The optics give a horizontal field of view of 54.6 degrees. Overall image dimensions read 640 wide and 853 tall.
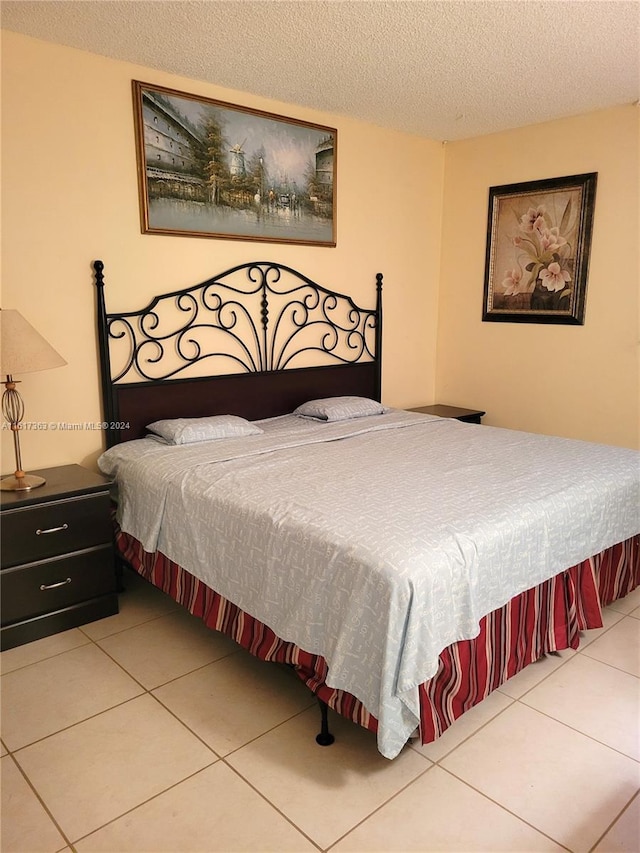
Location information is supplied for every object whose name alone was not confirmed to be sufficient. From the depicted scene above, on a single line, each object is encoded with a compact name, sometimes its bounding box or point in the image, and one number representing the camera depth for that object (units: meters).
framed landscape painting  2.95
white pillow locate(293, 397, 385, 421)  3.42
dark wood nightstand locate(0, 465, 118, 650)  2.35
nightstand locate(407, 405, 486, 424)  4.07
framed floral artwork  3.63
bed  1.68
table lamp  2.33
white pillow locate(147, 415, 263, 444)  2.86
